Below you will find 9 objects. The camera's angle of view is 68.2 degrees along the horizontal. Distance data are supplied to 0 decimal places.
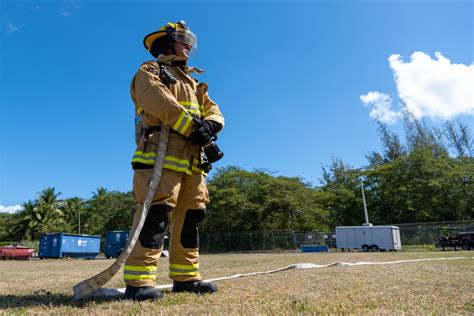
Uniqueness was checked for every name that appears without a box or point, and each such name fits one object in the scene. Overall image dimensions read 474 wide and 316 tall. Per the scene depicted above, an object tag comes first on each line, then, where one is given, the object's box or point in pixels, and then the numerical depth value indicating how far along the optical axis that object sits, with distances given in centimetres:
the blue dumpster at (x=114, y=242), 2180
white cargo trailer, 2261
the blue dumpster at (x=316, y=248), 2448
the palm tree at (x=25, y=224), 4475
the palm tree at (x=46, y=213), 4477
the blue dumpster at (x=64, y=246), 2110
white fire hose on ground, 255
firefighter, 255
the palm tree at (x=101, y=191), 5183
